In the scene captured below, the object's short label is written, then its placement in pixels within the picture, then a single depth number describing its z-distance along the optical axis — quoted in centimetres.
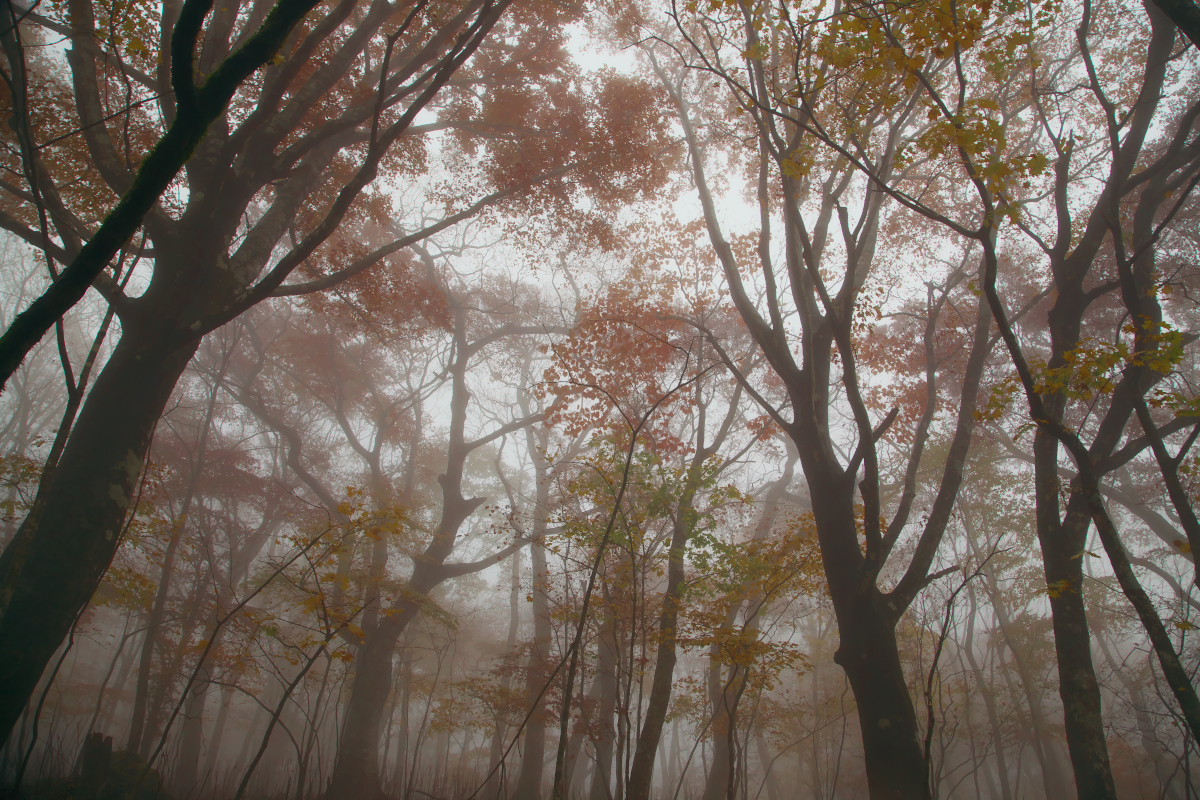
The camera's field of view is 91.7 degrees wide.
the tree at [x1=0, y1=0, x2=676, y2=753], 322
